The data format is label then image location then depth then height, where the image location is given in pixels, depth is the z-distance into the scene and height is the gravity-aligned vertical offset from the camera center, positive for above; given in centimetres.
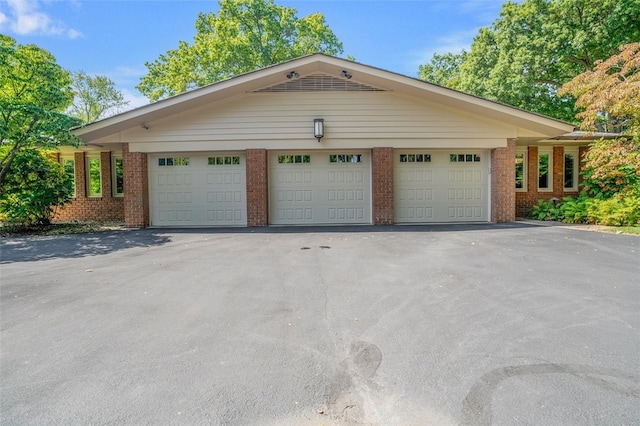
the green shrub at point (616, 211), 927 -46
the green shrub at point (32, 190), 933 +40
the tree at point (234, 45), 2370 +1124
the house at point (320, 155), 1012 +139
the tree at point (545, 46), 1475 +709
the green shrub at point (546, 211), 1123 -51
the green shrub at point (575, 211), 1038 -48
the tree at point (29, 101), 877 +277
